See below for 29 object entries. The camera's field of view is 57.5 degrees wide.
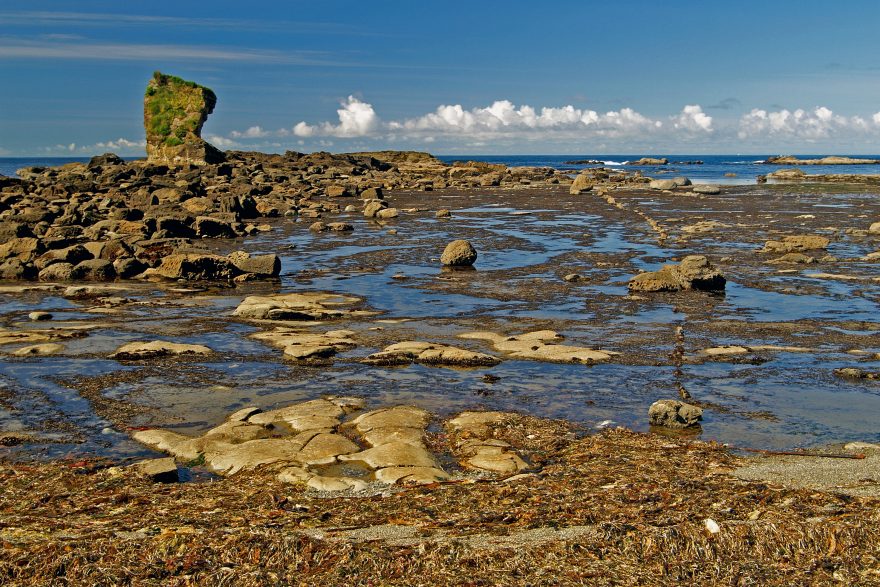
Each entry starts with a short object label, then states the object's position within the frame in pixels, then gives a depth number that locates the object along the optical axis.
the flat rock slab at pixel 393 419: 9.86
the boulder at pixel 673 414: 10.02
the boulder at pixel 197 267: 22.73
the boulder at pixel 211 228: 33.81
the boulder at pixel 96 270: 22.94
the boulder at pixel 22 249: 23.92
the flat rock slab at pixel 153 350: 13.59
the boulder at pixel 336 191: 60.50
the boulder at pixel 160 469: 8.12
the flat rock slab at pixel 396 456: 8.52
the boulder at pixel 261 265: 23.27
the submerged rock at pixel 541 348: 13.41
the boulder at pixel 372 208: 44.66
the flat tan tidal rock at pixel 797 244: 27.31
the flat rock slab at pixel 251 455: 8.58
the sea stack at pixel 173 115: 80.88
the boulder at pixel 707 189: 62.84
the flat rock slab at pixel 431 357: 13.16
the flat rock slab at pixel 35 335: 14.80
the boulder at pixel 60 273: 22.66
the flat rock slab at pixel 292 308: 17.17
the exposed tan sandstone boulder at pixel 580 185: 64.50
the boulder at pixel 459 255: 25.27
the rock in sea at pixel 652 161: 170.38
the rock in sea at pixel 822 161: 160.81
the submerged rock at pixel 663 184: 69.06
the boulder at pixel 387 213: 43.53
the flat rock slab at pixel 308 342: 13.72
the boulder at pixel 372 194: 55.53
